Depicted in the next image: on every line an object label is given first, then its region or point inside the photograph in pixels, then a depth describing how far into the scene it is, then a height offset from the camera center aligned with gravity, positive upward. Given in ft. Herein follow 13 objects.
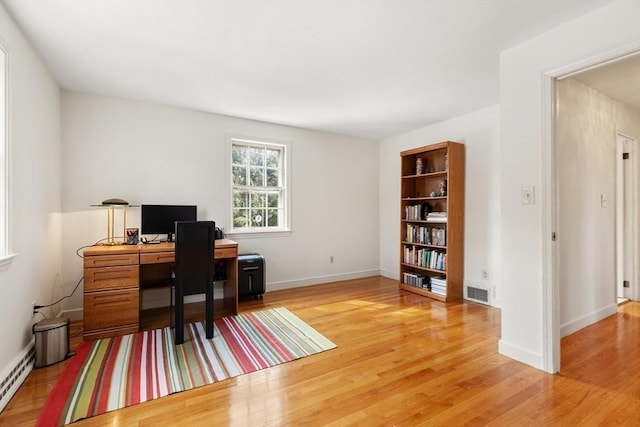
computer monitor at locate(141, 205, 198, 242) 10.84 -0.05
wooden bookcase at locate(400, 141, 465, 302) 12.76 -0.35
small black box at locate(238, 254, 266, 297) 12.38 -2.57
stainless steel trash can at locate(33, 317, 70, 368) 7.25 -3.11
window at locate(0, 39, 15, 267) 6.33 +1.17
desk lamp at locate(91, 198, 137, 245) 10.17 +0.07
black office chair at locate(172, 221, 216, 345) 8.56 -1.50
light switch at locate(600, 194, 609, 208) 10.37 +0.39
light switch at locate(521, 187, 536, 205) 7.27 +0.42
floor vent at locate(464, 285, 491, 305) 12.19 -3.43
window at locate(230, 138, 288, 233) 13.84 +1.38
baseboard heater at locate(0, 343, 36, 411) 5.86 -3.44
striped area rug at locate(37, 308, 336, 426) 6.00 -3.72
